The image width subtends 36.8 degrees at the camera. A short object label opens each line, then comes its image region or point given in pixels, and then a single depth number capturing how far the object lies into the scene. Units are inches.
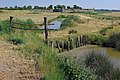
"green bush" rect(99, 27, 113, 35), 798.3
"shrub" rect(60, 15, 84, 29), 1106.2
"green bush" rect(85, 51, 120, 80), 241.0
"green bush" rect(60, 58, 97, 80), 220.5
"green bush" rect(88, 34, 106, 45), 706.1
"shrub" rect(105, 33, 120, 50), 646.7
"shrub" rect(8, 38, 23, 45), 361.4
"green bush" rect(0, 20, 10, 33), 518.1
